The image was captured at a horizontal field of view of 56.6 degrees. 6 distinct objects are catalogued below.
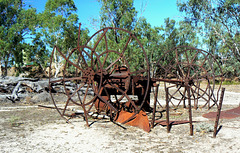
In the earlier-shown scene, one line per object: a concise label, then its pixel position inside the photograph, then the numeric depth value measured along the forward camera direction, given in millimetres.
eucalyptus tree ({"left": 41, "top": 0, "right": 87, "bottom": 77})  29773
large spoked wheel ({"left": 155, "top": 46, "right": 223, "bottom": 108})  8099
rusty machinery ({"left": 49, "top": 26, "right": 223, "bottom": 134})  6055
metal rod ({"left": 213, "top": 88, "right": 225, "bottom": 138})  5004
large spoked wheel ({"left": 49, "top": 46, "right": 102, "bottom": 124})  6098
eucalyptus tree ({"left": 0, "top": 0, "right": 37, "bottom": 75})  28439
